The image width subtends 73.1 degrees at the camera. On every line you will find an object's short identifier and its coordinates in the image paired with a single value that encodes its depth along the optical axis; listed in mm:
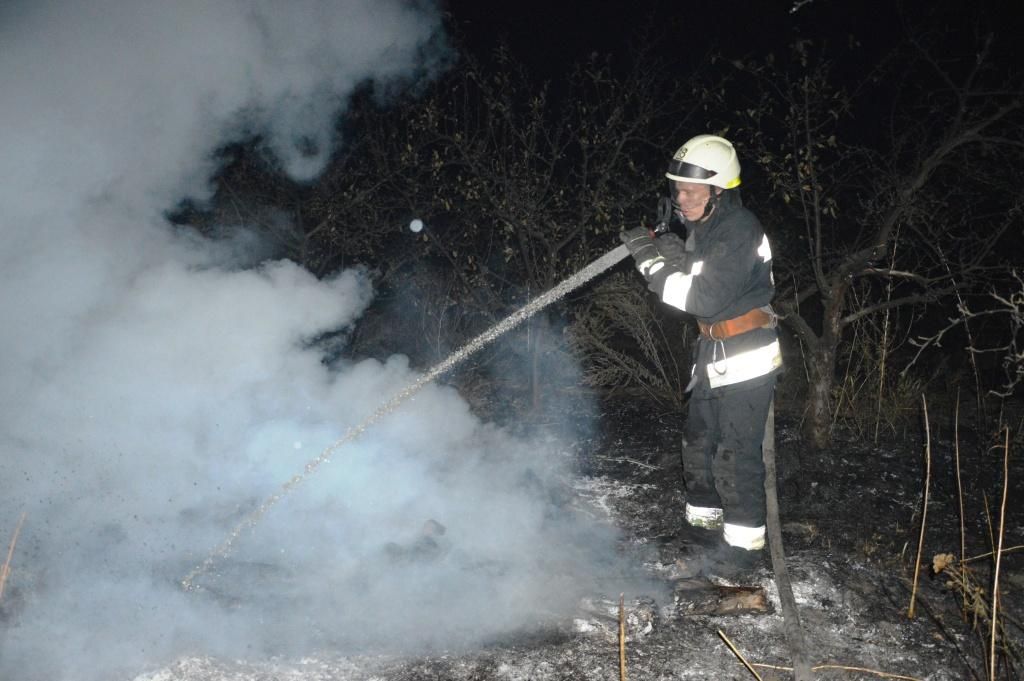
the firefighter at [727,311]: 3600
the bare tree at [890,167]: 4484
